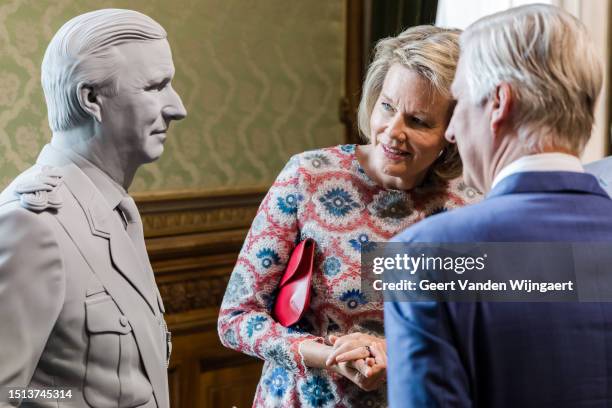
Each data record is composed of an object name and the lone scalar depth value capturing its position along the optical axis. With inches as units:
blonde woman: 73.2
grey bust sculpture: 44.2
